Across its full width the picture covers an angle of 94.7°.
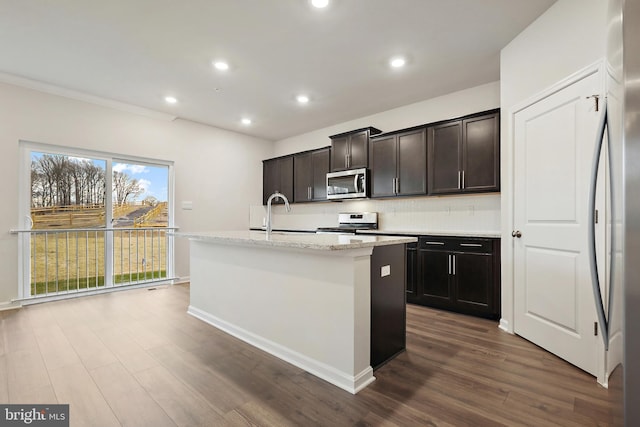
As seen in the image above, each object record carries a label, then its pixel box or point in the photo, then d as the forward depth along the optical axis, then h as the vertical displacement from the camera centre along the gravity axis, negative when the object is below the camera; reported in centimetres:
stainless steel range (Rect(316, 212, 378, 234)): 483 -14
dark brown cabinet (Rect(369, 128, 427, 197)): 399 +72
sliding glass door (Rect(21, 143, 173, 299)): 387 -11
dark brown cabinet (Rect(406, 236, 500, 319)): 318 -71
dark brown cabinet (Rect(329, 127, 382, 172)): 464 +107
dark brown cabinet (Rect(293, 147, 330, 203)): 532 +74
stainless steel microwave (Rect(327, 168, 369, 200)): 458 +49
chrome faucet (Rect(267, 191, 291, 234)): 283 -5
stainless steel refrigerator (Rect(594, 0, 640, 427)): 63 -1
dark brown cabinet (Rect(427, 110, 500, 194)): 333 +71
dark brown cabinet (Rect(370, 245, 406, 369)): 213 -69
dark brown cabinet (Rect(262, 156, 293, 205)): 594 +79
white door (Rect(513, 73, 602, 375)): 212 -7
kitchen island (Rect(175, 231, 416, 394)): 191 -65
